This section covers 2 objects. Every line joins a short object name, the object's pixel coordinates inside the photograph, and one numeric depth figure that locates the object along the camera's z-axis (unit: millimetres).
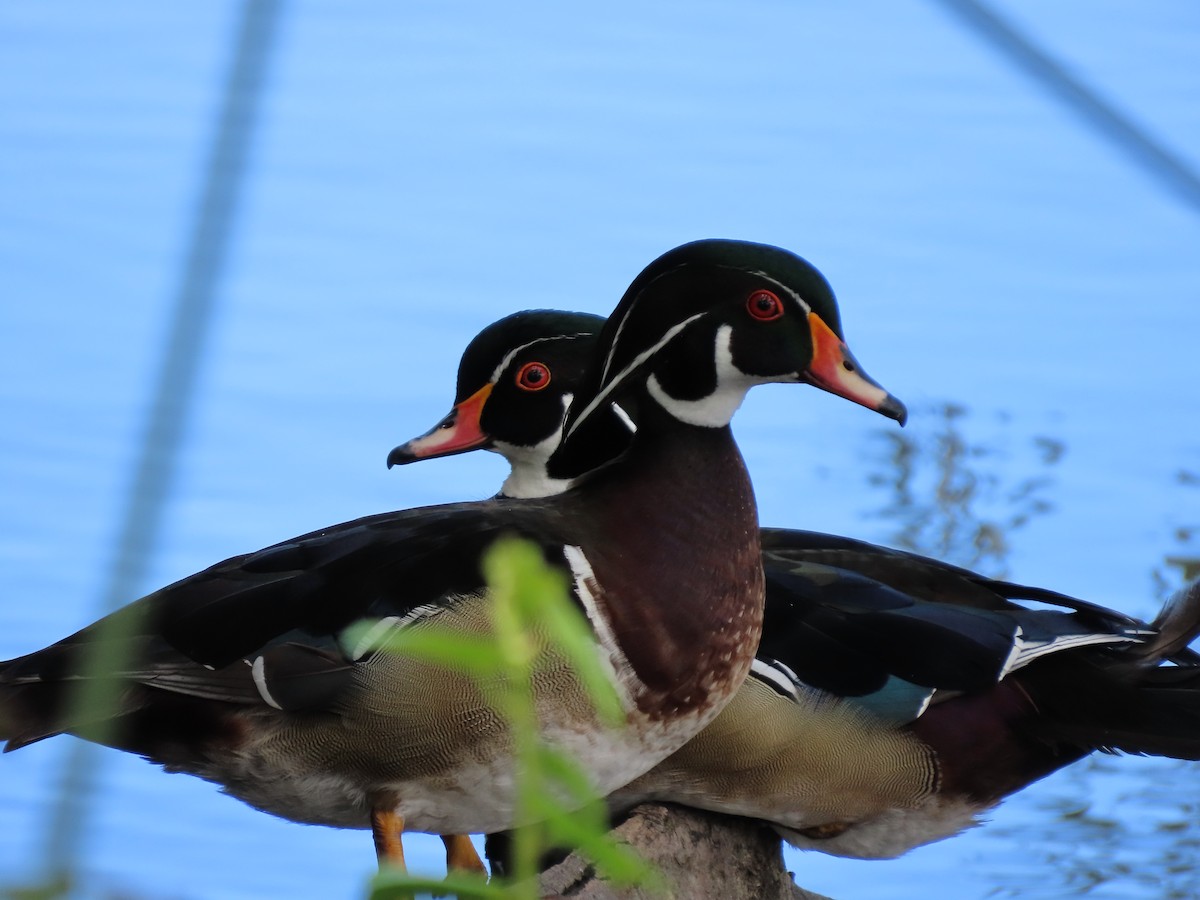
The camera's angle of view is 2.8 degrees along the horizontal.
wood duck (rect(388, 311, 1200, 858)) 7098
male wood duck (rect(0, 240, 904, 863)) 7015
